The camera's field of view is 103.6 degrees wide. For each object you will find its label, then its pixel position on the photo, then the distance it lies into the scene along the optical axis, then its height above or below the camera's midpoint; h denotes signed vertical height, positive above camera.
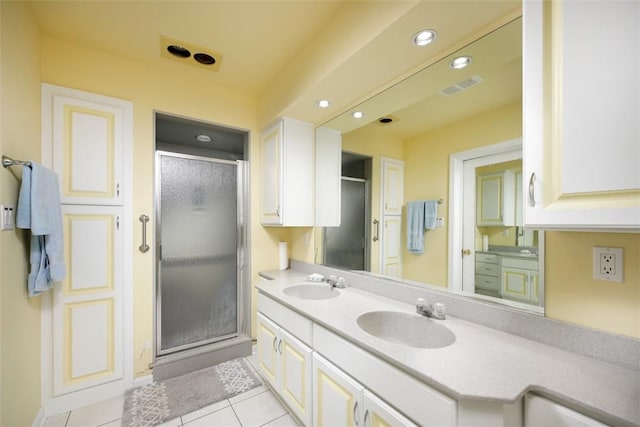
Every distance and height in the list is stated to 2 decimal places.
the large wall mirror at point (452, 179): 1.19 +0.21
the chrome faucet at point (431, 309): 1.27 -0.50
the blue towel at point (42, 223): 1.37 -0.06
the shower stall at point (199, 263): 2.20 -0.48
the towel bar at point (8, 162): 1.23 +0.26
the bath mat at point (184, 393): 1.72 -1.38
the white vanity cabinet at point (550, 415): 0.73 -0.61
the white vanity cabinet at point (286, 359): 1.45 -0.96
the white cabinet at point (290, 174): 2.24 +0.36
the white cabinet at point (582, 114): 0.67 +0.29
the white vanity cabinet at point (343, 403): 1.00 -0.85
